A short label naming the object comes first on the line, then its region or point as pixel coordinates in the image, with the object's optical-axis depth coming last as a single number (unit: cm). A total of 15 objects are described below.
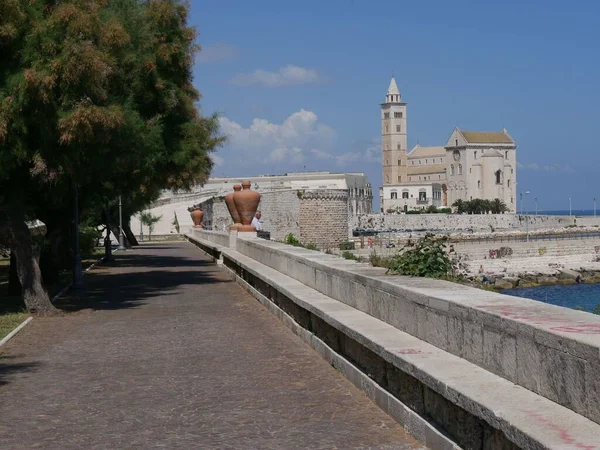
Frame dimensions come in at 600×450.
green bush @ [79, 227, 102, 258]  3753
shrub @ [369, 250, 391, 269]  1155
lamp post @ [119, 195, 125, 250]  4541
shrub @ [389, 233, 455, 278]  906
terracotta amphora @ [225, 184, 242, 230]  2655
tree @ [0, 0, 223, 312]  1458
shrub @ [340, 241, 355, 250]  5813
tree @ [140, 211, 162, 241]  7377
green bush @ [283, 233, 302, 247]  3054
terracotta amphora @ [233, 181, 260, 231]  2538
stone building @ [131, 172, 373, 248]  7344
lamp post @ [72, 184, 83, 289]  2114
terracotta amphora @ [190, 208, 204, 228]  5409
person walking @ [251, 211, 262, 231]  2870
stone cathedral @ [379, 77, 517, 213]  19425
